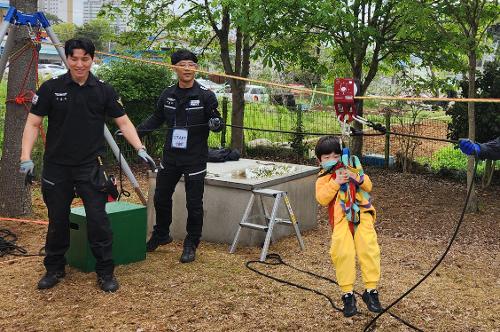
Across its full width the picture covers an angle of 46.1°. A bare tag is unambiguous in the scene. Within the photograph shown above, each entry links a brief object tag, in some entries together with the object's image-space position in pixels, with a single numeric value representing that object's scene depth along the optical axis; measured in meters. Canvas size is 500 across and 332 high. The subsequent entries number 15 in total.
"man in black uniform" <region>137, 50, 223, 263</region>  4.80
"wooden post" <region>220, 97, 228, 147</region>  11.38
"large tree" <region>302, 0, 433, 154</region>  7.20
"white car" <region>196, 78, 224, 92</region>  22.08
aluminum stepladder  5.25
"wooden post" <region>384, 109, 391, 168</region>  10.59
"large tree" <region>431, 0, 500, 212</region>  7.14
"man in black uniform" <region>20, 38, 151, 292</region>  4.00
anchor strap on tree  6.12
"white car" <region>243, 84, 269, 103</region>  20.52
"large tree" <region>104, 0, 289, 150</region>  9.77
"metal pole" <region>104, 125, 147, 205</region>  5.63
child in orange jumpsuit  3.57
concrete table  5.66
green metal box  4.50
